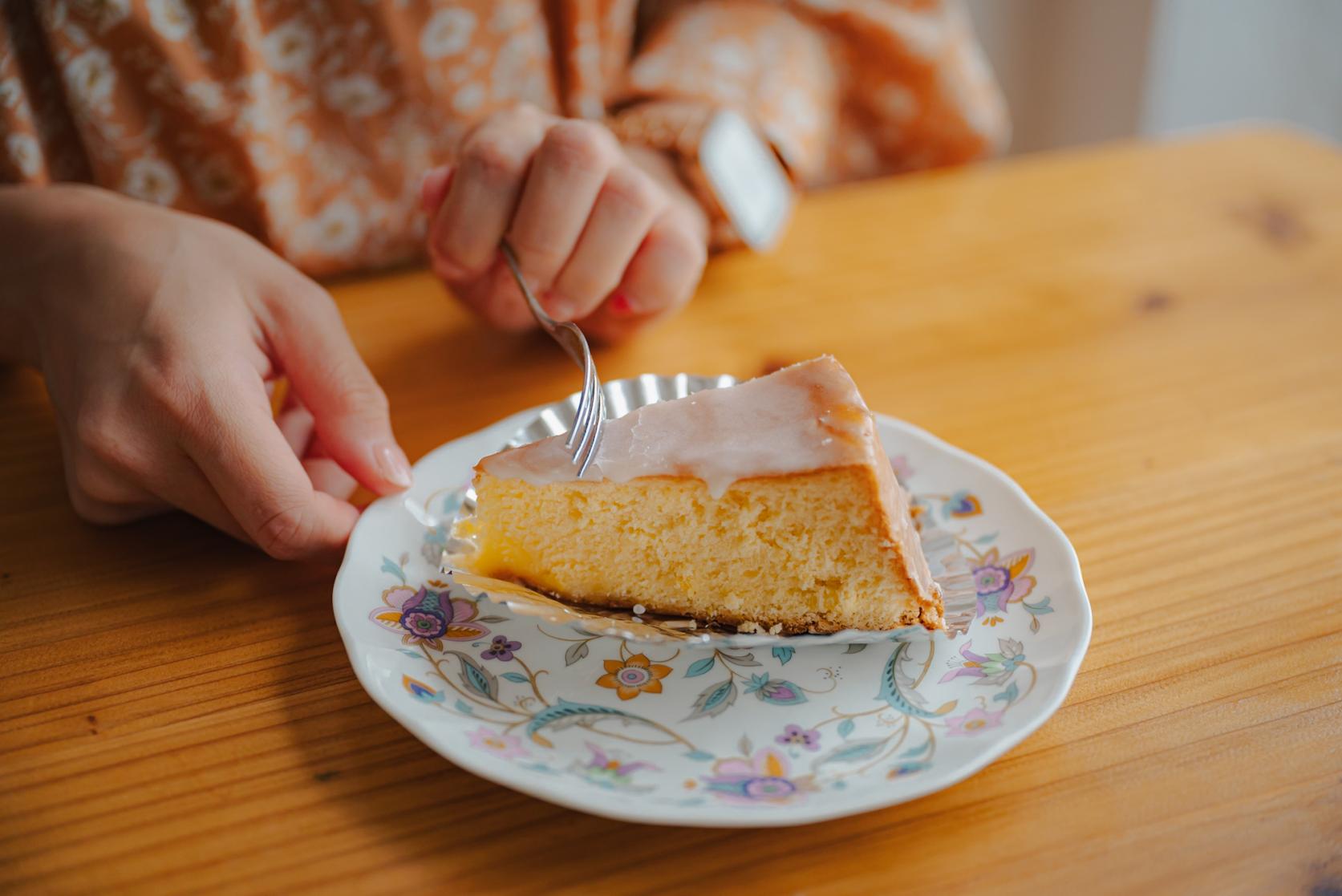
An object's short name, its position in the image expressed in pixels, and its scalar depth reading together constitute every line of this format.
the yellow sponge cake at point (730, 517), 0.31
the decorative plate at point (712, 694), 0.28
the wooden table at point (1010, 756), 0.28
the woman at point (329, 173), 0.33
